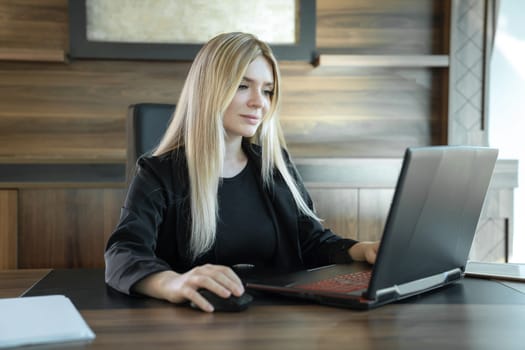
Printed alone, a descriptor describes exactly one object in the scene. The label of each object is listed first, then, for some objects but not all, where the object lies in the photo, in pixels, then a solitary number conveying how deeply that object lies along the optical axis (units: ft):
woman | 5.10
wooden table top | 2.84
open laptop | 3.17
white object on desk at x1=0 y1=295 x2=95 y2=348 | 2.81
